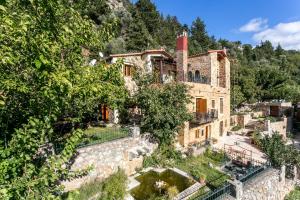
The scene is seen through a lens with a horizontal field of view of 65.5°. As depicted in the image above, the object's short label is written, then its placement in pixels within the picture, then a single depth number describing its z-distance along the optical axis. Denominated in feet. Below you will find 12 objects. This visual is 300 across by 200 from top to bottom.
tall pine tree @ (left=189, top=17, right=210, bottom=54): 224.08
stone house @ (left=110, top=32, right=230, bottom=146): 68.74
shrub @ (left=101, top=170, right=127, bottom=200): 38.63
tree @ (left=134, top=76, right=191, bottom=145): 55.36
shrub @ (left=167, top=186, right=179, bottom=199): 40.75
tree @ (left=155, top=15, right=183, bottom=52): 201.81
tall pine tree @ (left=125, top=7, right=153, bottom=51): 157.27
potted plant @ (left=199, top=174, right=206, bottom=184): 47.34
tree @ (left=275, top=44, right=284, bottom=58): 336.20
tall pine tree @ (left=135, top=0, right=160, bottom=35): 206.08
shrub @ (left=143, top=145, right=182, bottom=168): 53.36
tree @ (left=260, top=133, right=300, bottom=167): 52.75
